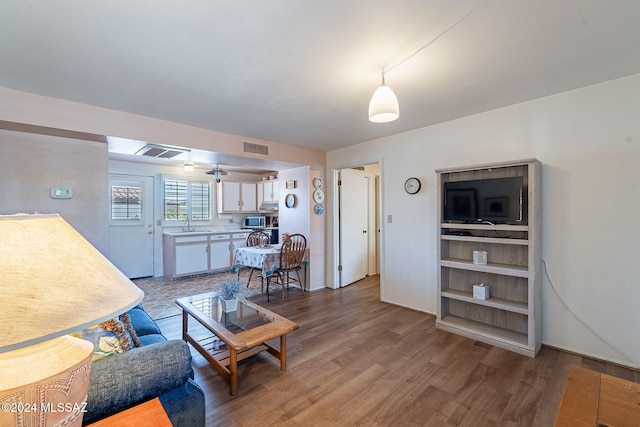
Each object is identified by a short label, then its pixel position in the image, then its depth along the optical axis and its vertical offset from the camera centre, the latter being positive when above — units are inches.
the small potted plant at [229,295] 103.0 -31.8
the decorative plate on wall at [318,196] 187.3 +9.9
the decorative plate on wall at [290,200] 195.3 +7.5
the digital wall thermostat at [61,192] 110.6 +8.5
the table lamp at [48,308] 21.8 -8.3
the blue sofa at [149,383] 45.9 -31.2
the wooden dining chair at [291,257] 168.7 -29.2
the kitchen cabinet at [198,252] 215.6 -33.5
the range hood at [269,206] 277.6 +4.9
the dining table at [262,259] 165.0 -30.3
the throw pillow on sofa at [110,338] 54.2 -26.3
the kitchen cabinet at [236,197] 258.2 +14.1
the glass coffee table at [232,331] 81.3 -38.9
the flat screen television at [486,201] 106.5 +3.2
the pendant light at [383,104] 73.1 +28.5
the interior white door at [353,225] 193.8 -11.1
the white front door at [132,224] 211.5 -9.0
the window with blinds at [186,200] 238.8 +10.8
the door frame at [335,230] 189.8 -13.8
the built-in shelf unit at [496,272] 101.8 -26.1
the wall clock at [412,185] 143.6 +12.8
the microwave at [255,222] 268.7 -10.9
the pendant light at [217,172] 219.3 +31.8
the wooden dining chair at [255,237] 208.2 -20.0
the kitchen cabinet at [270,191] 257.0 +18.9
